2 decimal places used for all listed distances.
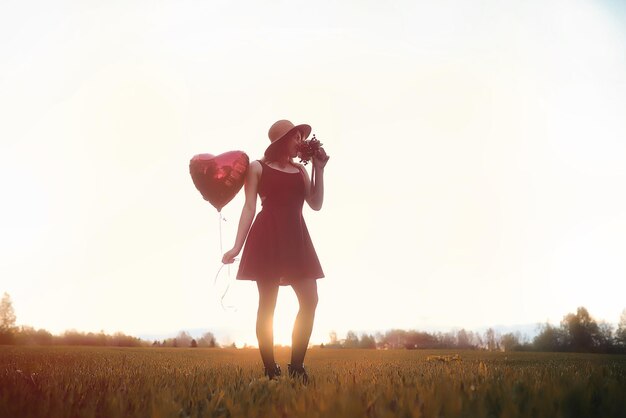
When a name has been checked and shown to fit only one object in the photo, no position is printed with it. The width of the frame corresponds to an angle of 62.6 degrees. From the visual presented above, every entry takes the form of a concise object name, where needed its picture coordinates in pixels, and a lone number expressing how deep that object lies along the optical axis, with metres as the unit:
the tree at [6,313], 57.25
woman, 5.70
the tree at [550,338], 59.78
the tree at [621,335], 50.52
